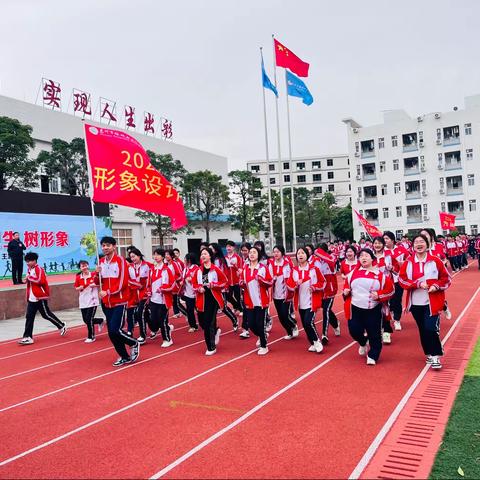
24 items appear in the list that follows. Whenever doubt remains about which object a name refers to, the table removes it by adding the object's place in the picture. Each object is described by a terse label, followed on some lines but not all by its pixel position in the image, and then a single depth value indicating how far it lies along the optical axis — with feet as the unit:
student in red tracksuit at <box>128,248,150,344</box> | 25.27
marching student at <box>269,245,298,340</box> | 23.90
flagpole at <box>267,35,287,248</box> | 59.31
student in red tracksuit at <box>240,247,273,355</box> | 22.31
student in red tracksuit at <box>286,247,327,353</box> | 21.85
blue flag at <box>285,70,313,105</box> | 56.07
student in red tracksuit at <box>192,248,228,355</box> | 22.67
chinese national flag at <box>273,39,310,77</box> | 54.85
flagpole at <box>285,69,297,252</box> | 61.72
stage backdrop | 64.69
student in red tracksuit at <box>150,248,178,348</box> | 25.12
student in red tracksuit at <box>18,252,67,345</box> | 28.27
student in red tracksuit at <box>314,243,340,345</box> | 24.08
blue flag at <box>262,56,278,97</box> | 58.39
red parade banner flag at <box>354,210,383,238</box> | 52.99
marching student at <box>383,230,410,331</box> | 25.96
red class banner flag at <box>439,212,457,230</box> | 65.10
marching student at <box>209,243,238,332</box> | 24.50
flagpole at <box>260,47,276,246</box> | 60.85
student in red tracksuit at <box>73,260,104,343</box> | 28.17
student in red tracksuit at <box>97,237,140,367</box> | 21.03
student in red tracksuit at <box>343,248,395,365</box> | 19.13
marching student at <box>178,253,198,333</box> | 28.17
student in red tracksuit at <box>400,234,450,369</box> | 18.20
